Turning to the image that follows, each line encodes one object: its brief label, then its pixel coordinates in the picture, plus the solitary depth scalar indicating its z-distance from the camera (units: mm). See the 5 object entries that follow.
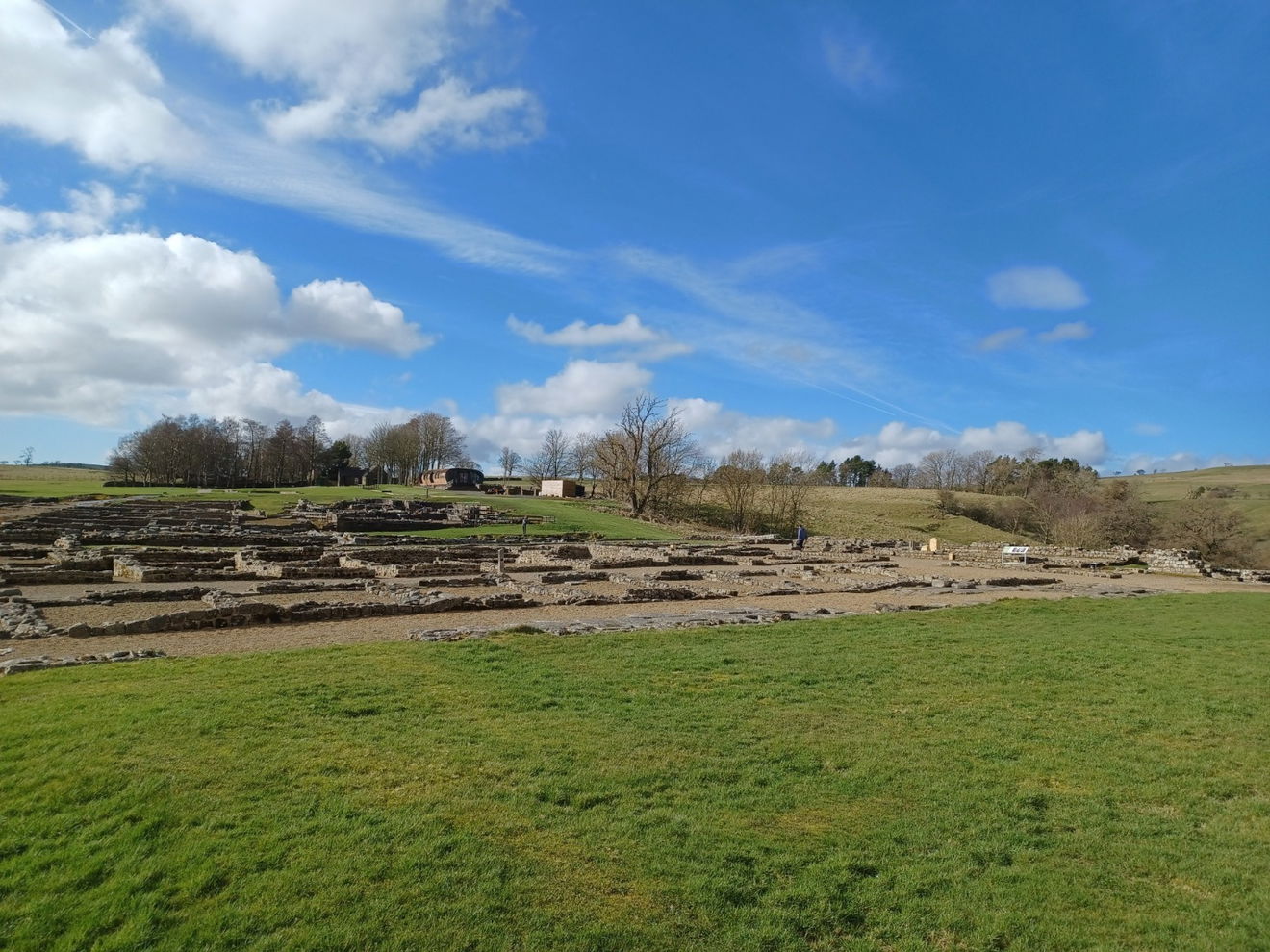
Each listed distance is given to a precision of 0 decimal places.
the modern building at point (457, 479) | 79812
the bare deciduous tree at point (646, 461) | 68250
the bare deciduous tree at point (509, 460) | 121688
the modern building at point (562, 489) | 76250
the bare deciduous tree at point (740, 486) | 65125
